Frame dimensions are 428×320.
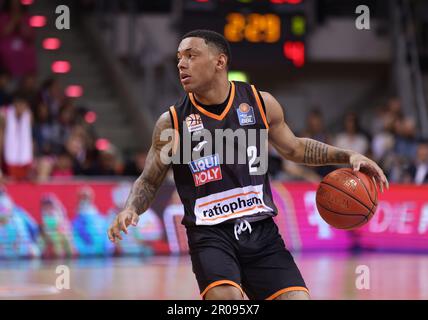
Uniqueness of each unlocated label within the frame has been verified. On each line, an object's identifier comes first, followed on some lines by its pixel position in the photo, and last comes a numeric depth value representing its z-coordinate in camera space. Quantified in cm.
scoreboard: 1518
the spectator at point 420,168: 1416
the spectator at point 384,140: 1513
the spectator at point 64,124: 1459
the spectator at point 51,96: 1486
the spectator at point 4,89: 1433
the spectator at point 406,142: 1489
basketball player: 551
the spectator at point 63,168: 1379
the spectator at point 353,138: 1525
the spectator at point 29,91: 1442
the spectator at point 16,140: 1328
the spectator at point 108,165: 1397
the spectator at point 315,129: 1521
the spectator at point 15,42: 1577
